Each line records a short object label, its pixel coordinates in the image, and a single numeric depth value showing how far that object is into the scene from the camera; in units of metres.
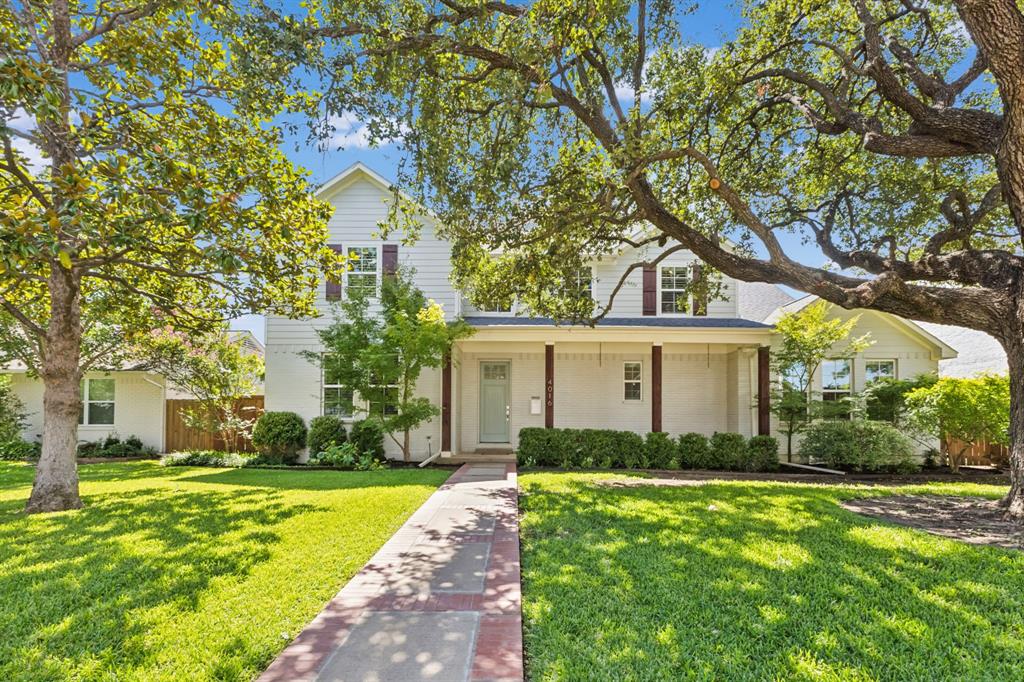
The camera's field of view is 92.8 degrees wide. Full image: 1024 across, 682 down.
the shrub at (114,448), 14.52
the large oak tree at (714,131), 6.09
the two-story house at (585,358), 12.37
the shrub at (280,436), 12.45
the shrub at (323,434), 12.28
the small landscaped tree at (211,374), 12.75
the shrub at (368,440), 12.15
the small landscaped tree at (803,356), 11.52
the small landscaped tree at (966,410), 10.18
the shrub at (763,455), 11.33
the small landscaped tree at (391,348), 10.70
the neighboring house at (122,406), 15.20
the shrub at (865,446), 10.83
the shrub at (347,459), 11.40
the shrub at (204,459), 12.29
